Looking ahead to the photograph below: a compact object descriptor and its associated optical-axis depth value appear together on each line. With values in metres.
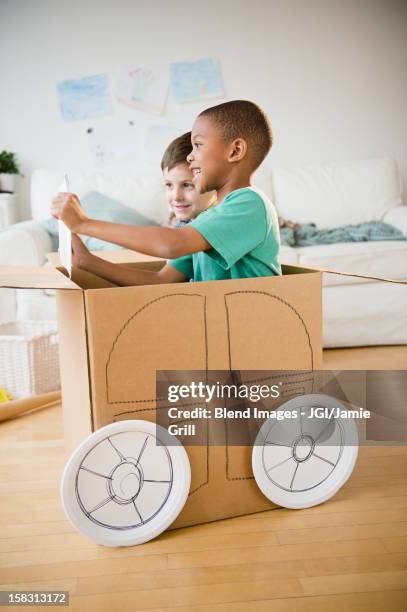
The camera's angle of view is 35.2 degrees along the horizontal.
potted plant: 3.63
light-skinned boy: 1.72
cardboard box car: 1.14
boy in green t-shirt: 1.16
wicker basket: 2.09
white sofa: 2.67
